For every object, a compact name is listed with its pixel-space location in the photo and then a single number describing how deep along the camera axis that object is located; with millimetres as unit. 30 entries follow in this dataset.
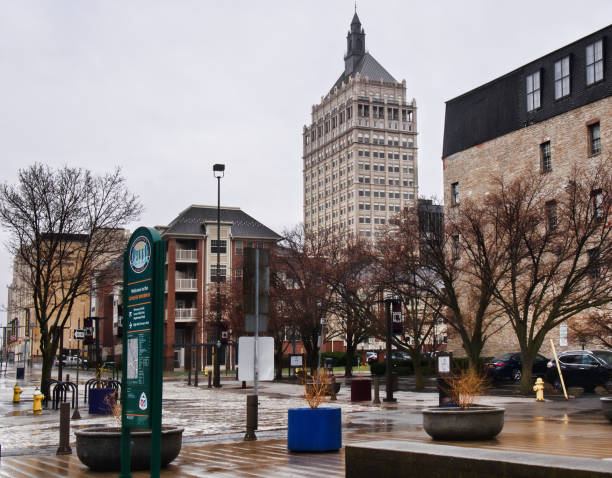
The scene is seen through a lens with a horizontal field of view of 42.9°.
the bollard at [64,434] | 13664
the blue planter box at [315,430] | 13148
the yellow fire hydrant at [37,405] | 24456
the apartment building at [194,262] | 80312
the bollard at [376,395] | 25328
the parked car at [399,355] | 64925
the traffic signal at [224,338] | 41688
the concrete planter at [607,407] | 17219
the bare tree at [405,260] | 34500
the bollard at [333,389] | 27169
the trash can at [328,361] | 66200
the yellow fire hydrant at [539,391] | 26422
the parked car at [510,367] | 38875
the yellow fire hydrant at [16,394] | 29578
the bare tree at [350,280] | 42312
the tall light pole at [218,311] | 40656
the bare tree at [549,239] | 30562
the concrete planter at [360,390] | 27141
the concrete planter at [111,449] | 11141
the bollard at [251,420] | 15281
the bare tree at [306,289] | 47125
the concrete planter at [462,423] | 13961
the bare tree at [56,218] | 30406
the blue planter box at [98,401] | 23141
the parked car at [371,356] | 77562
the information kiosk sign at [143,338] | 8062
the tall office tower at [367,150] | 184250
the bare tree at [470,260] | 32406
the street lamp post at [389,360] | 26703
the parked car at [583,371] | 31812
